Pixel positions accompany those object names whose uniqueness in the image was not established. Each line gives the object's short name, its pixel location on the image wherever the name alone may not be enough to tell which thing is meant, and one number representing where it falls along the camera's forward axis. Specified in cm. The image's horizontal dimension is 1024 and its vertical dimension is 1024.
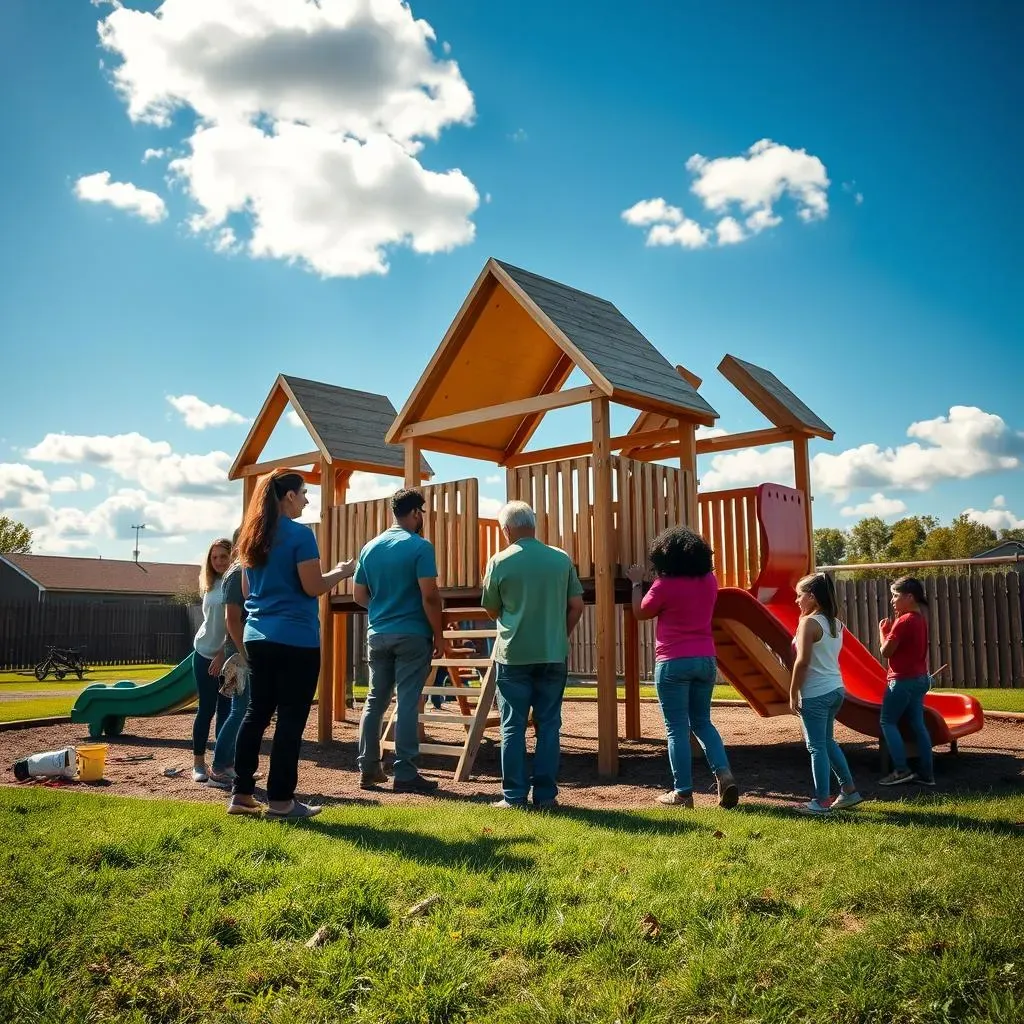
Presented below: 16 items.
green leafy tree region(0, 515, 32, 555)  7219
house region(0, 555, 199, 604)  5544
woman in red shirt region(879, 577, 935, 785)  761
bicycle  2558
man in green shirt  644
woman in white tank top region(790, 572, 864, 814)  626
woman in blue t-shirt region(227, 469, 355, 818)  554
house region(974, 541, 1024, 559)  5272
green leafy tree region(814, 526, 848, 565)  8850
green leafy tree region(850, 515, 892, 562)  7869
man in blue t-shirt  722
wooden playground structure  937
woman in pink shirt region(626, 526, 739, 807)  640
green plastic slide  1200
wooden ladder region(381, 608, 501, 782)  848
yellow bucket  788
